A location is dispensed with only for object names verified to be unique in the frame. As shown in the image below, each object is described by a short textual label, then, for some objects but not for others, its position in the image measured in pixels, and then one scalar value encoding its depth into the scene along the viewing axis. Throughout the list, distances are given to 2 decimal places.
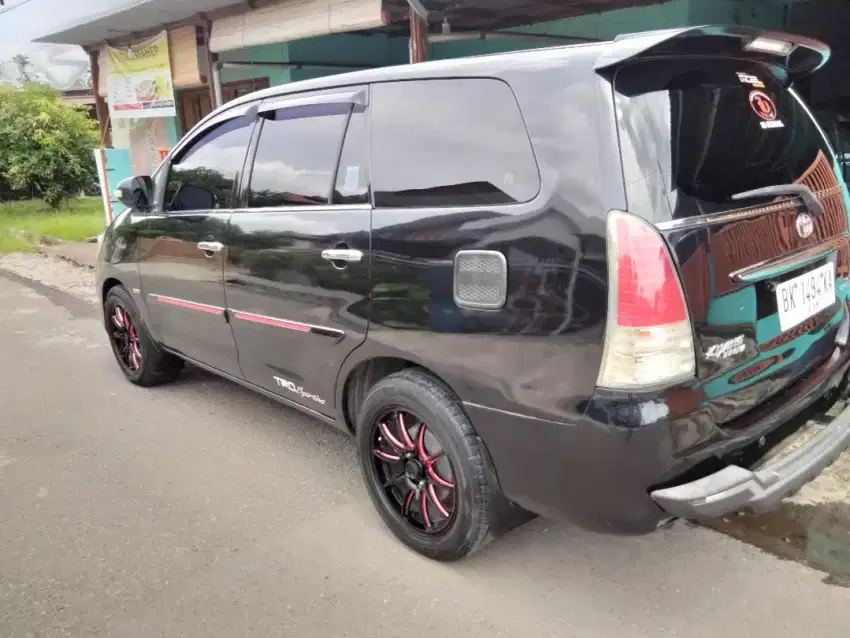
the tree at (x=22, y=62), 32.28
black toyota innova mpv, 2.07
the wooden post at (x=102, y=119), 11.95
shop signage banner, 10.78
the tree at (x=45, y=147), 16.11
